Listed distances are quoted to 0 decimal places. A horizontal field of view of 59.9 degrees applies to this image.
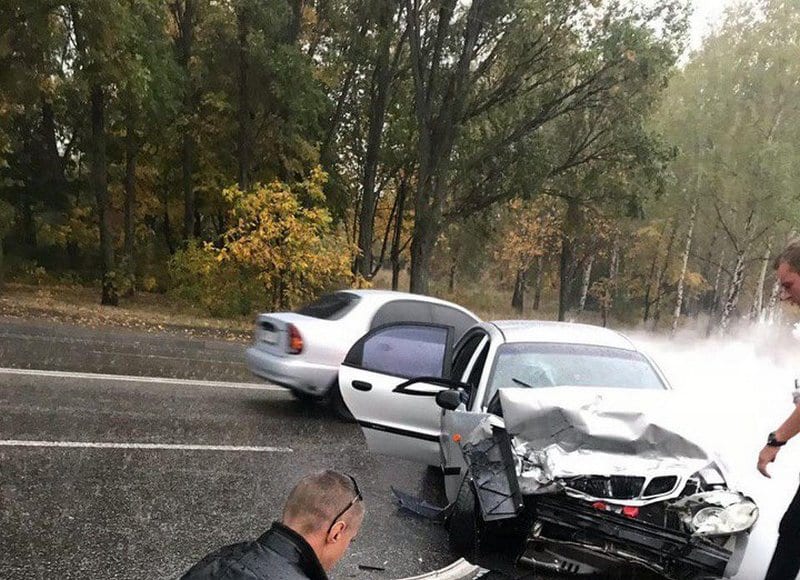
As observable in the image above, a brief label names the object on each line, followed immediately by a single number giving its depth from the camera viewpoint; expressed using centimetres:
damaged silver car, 343
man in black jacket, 164
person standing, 324
